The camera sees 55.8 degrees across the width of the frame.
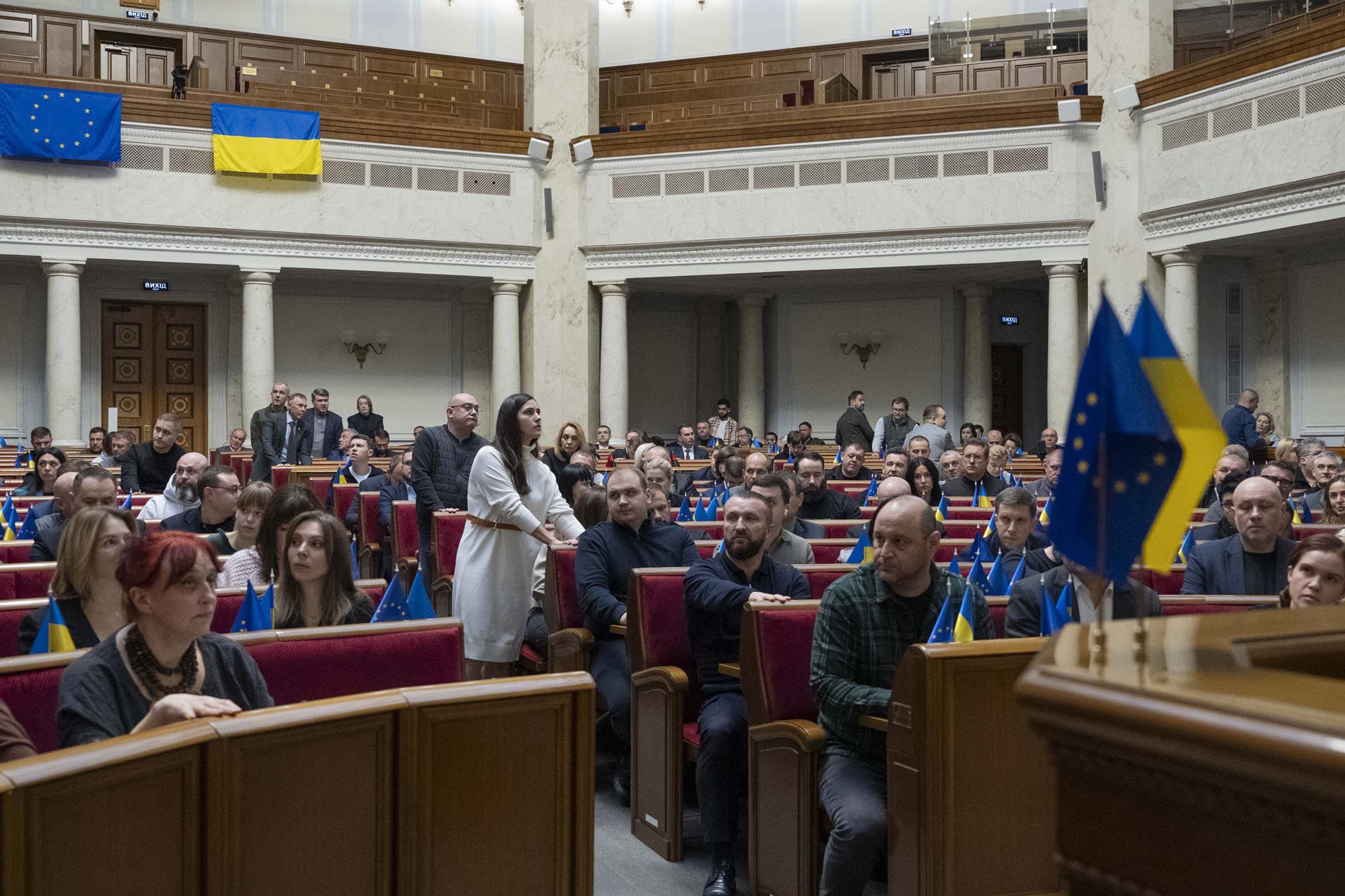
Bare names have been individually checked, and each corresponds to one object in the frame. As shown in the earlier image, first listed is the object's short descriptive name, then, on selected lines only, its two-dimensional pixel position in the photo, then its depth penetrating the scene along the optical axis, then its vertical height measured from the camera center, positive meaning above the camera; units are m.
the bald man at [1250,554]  4.75 -0.46
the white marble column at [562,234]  16.16 +2.56
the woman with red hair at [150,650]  2.43 -0.43
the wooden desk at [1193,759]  0.95 -0.26
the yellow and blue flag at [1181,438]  1.57 +0.00
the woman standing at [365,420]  14.67 +0.16
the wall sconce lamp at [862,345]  17.88 +1.26
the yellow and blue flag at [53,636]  3.17 -0.51
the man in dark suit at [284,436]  10.83 -0.02
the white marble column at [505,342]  16.16 +1.17
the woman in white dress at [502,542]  5.20 -0.45
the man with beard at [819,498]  7.45 -0.38
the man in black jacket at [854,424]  15.30 +0.12
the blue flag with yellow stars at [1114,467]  1.59 -0.04
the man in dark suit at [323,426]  13.29 +0.09
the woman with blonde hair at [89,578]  3.37 -0.38
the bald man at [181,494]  6.25 -0.30
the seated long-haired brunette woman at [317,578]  3.62 -0.42
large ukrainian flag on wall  14.78 +3.47
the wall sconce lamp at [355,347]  17.48 +1.20
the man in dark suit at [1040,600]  3.86 -0.52
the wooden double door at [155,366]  16.77 +0.91
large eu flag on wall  13.84 +3.45
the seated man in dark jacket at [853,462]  9.78 -0.22
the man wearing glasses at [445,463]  6.59 -0.15
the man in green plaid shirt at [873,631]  3.37 -0.54
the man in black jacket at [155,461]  8.64 -0.18
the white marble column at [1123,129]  14.06 +3.41
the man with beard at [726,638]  3.90 -0.69
